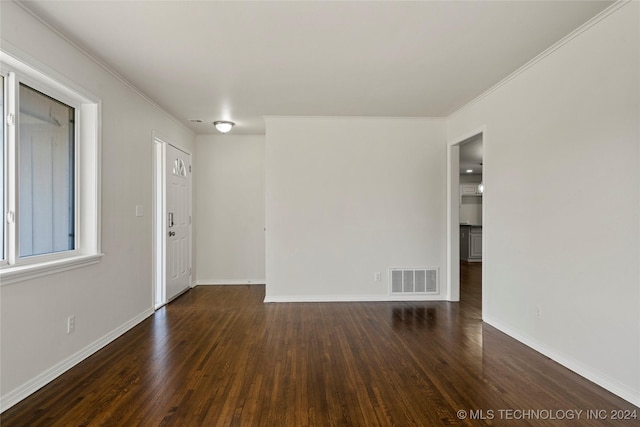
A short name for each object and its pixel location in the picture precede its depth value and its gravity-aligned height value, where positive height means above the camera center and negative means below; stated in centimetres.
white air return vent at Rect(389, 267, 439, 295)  467 -97
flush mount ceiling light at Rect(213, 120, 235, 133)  477 +125
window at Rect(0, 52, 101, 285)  216 +29
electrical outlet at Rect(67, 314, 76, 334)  257 -88
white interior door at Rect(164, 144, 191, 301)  462 -14
